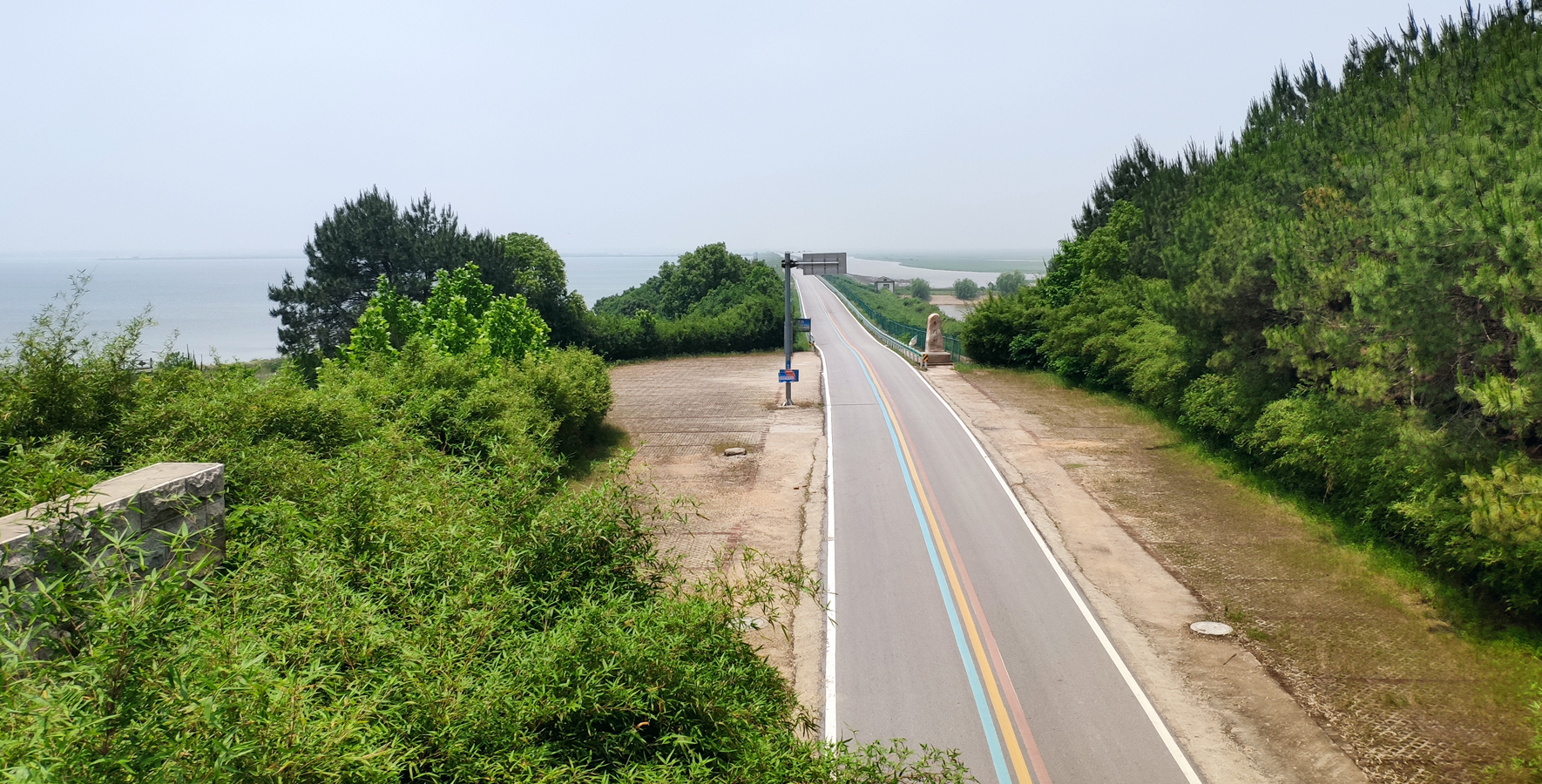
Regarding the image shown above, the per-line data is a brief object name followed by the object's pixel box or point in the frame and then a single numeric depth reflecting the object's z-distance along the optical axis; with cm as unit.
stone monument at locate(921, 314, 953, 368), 4334
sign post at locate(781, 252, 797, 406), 2959
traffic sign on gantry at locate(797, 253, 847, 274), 3121
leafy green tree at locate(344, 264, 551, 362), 2894
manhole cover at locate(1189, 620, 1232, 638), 1229
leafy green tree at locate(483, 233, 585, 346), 5147
